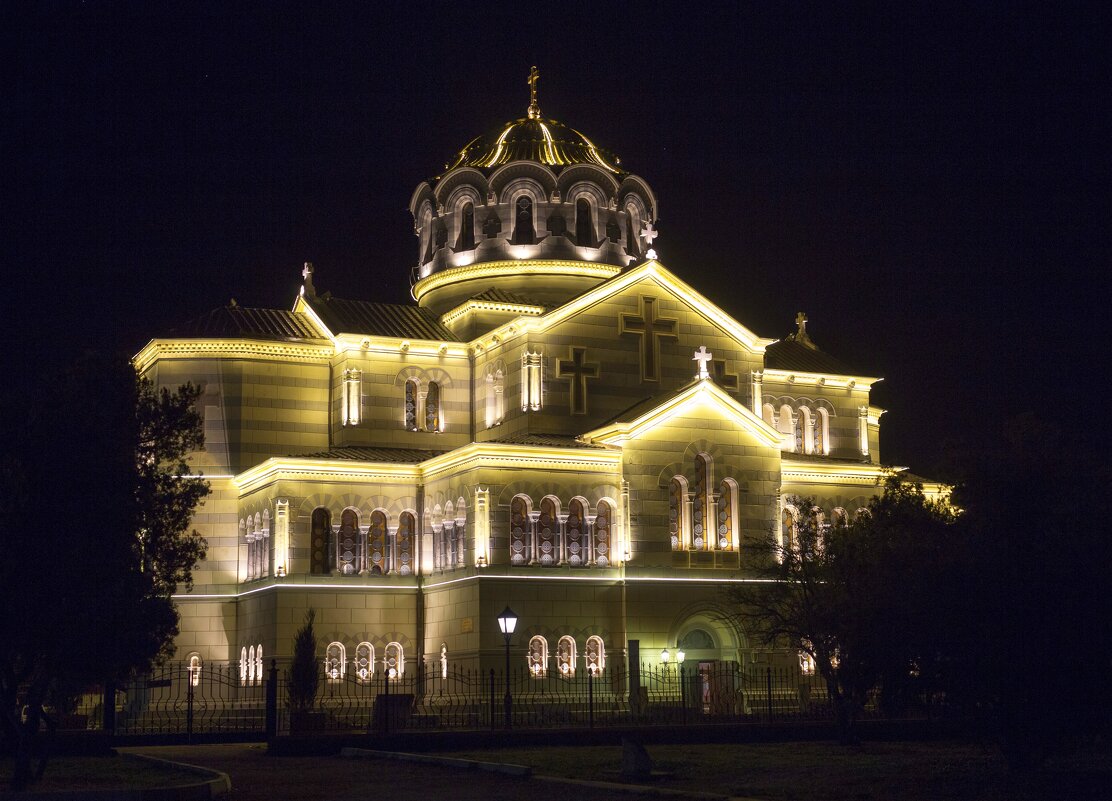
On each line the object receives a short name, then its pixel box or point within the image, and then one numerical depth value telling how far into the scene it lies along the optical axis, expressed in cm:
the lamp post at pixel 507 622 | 3591
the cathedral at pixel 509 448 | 4331
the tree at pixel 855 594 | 2244
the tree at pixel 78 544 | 2255
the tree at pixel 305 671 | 4019
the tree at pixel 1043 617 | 2075
